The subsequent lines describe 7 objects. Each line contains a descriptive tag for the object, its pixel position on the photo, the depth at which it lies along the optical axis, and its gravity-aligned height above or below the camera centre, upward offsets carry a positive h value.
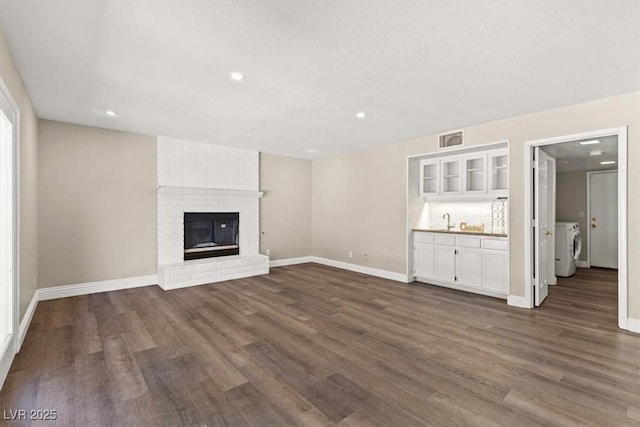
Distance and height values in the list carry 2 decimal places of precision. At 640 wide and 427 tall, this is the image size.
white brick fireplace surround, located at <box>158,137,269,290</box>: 5.09 +0.26
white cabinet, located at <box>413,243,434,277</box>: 5.03 -0.82
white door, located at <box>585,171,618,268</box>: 6.42 -0.17
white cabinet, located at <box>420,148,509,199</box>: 4.52 +0.62
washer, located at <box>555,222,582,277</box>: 5.64 -0.72
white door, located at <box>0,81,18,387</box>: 2.51 -0.13
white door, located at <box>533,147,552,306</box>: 3.86 -0.14
